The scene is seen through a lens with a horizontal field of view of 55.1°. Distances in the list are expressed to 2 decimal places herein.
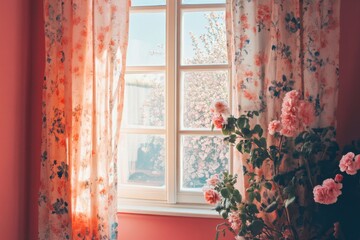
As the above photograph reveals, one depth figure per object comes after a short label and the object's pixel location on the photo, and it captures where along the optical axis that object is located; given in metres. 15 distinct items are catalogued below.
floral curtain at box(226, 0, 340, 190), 1.85
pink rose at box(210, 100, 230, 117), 1.81
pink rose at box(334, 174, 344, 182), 1.56
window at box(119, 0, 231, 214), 2.31
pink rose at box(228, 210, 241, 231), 1.76
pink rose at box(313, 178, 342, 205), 1.52
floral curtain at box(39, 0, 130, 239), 2.12
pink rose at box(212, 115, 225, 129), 1.80
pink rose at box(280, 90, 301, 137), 1.63
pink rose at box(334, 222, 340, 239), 1.68
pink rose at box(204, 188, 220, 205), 1.82
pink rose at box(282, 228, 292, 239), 1.76
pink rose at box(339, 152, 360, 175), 1.48
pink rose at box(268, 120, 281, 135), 1.70
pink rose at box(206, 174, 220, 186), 1.89
